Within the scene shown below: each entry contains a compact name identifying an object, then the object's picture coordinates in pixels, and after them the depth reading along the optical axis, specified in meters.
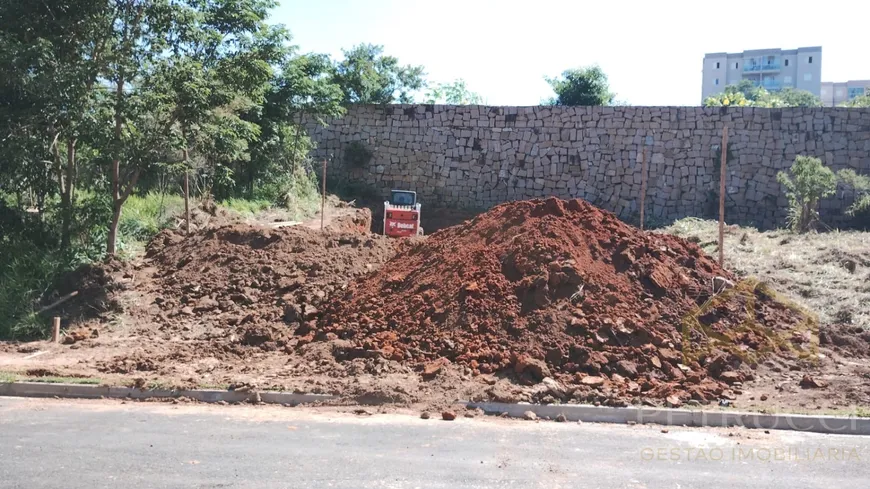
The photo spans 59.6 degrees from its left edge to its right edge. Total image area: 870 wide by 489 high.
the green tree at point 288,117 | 22.25
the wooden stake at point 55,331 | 11.27
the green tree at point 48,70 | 11.72
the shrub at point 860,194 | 21.33
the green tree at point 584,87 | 29.14
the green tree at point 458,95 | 39.69
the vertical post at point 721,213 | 12.39
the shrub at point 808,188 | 19.22
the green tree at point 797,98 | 59.26
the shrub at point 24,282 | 11.77
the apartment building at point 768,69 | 100.19
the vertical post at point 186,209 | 15.70
